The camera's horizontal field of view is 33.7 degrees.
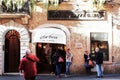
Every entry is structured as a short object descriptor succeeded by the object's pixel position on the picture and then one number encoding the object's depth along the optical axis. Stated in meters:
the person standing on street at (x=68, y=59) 12.22
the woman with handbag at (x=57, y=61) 11.83
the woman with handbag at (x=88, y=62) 12.40
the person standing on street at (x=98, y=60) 11.45
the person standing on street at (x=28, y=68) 7.48
